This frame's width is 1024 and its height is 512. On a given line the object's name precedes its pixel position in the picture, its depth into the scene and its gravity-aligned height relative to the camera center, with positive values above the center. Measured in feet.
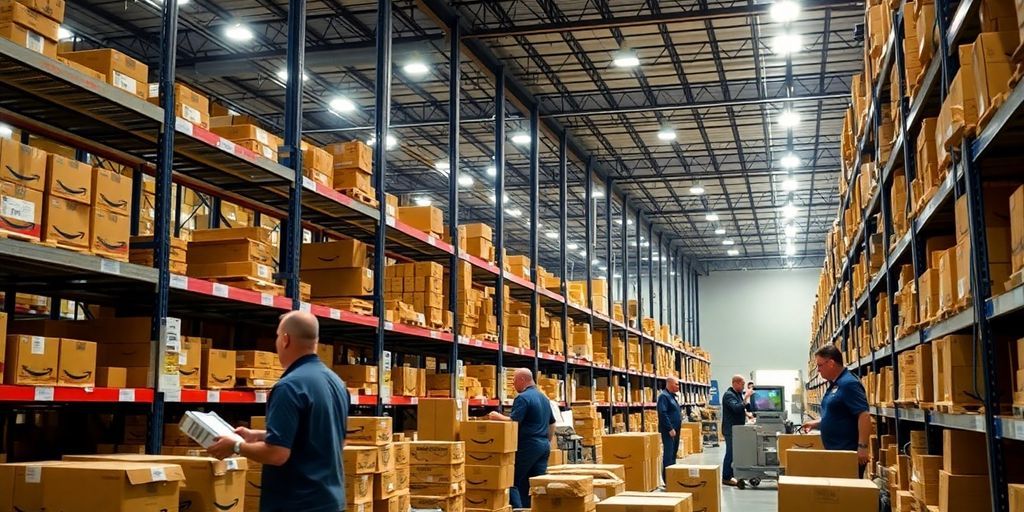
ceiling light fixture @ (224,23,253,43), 49.37 +18.44
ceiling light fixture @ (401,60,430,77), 53.64 +18.36
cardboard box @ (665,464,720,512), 26.16 -2.93
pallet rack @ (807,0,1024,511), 14.24 +3.39
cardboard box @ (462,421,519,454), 31.17 -1.91
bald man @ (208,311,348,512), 13.37 -0.97
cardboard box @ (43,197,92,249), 18.10 +3.08
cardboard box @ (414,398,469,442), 31.71 -1.39
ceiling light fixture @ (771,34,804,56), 51.03 +18.68
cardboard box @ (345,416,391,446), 24.84 -1.38
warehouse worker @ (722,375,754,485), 54.95 -2.10
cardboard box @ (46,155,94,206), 18.24 +3.99
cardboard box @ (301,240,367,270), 30.86 +4.12
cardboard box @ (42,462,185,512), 14.62 -1.70
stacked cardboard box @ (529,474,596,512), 22.40 -2.75
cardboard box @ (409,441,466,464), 28.78 -2.28
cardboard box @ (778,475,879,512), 17.65 -2.21
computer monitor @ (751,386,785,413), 79.41 -1.61
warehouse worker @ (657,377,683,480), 54.13 -2.27
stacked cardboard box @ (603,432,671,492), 41.47 -3.44
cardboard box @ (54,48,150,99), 19.94 +6.77
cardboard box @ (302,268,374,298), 30.89 +3.23
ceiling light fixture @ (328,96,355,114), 61.16 +18.23
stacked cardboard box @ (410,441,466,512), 28.58 -2.97
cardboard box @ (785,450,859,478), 24.04 -2.17
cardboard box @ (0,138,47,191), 17.21 +4.01
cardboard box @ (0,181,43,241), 17.04 +3.12
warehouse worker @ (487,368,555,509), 33.71 -1.79
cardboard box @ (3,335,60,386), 17.54 +0.34
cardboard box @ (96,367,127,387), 19.71 +0.03
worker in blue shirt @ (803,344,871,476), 26.66 -0.76
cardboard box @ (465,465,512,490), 31.27 -3.28
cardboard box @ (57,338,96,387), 18.57 +0.30
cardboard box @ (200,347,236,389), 22.91 +0.25
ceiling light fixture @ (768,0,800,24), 43.32 +17.31
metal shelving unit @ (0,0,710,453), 19.31 +5.68
